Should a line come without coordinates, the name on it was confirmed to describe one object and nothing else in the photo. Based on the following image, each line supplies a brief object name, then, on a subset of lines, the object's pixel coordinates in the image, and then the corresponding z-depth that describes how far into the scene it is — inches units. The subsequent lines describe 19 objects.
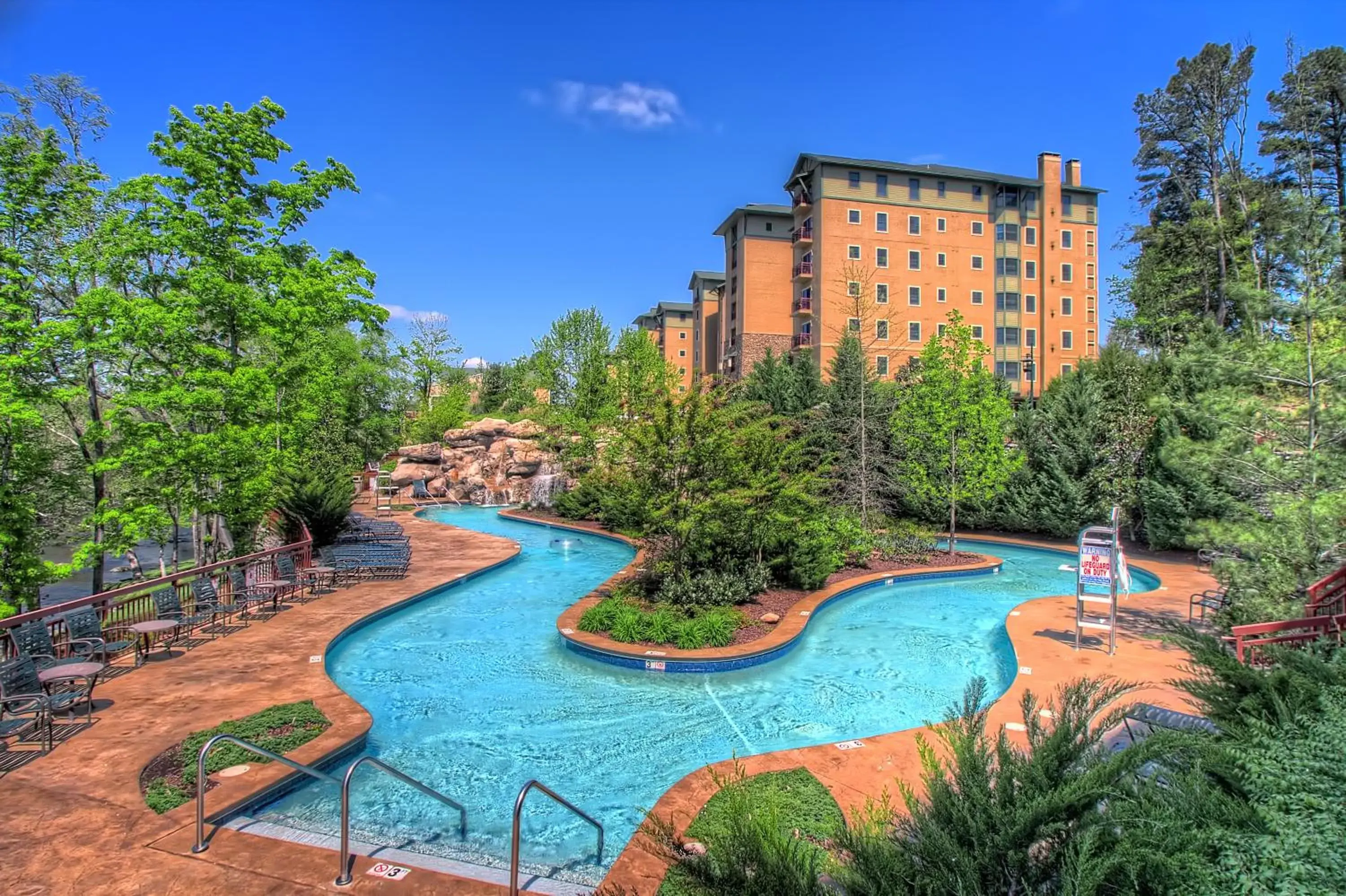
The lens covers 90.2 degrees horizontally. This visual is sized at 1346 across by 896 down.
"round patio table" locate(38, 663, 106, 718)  279.4
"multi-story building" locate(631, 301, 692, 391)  3393.2
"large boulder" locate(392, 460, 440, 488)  1450.5
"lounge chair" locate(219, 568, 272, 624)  482.0
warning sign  437.1
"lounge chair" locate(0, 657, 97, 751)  271.7
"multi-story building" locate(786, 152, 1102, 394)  1692.9
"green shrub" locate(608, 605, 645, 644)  438.3
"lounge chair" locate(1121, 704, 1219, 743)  225.1
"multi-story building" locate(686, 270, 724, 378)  2472.9
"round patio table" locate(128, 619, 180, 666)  368.2
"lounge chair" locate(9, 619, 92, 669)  303.1
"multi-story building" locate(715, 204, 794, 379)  1903.3
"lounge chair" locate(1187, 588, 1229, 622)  436.9
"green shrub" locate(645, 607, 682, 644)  435.8
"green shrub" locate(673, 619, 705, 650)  424.8
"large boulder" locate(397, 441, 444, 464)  1502.2
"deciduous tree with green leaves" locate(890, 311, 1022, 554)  736.3
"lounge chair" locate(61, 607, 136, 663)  339.9
